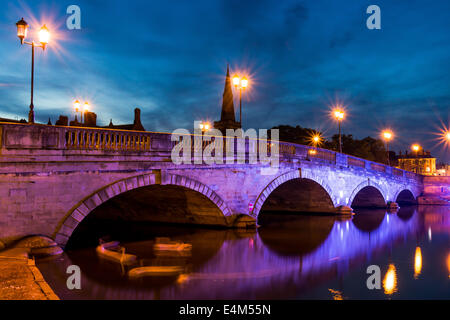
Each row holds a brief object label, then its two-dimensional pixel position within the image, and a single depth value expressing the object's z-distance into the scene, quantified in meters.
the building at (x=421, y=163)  91.62
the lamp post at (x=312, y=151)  24.91
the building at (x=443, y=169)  86.84
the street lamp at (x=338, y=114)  28.48
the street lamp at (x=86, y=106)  20.73
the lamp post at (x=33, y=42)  11.71
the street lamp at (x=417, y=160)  91.26
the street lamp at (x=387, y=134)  37.91
